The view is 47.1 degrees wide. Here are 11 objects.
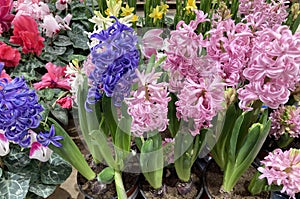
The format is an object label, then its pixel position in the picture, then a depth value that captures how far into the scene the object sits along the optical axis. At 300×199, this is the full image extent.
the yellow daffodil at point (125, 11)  1.09
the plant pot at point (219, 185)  0.86
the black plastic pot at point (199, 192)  0.86
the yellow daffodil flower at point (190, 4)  1.30
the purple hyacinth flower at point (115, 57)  0.61
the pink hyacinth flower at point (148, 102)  0.62
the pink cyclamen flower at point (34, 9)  1.32
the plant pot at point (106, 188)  0.86
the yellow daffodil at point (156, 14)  1.27
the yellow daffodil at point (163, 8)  1.34
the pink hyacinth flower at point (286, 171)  0.69
